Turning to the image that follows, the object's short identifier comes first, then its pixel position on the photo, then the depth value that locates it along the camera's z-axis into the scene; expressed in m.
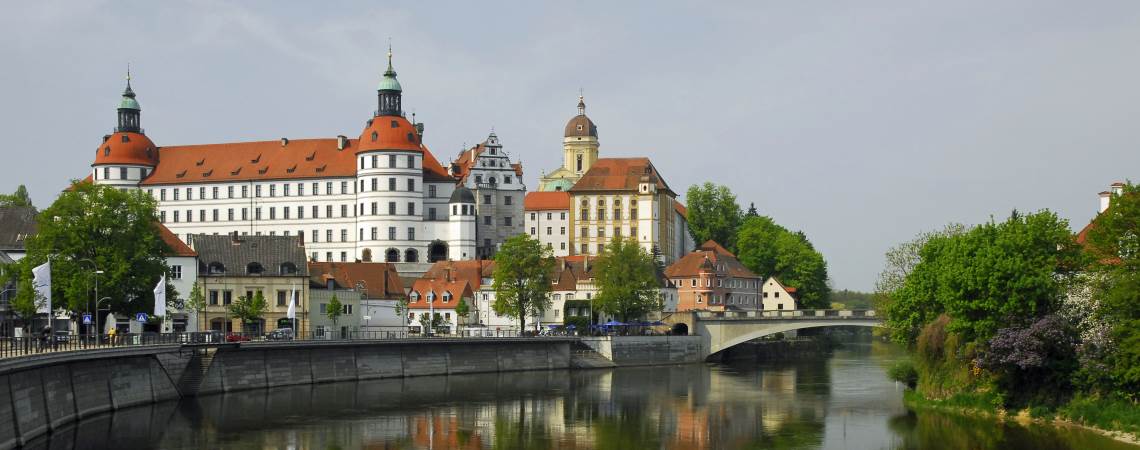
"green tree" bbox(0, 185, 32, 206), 133.32
